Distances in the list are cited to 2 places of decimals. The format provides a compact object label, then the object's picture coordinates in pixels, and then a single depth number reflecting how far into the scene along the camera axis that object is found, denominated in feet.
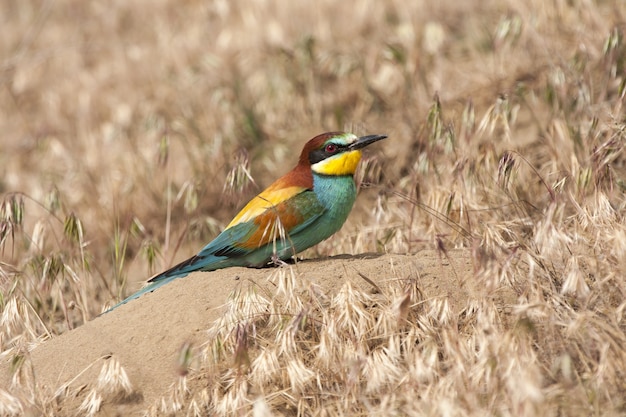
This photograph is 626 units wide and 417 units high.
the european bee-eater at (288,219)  26.89
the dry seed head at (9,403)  19.30
